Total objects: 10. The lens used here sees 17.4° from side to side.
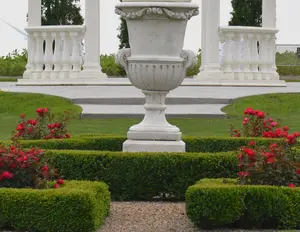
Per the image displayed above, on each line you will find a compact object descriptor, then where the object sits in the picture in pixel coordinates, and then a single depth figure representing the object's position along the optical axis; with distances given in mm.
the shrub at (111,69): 33750
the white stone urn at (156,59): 11570
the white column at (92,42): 24406
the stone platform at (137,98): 18797
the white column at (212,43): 24734
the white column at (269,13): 25719
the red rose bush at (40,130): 12906
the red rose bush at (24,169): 9711
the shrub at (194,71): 34094
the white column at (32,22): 25438
